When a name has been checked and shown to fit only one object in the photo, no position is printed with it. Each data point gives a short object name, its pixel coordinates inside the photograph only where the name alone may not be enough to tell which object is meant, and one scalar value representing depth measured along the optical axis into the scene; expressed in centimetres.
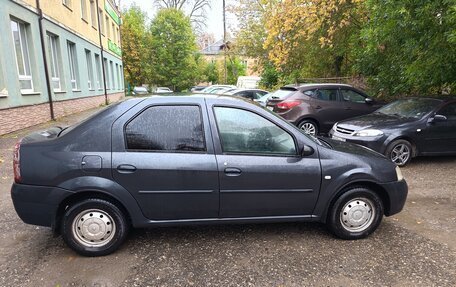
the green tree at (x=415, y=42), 679
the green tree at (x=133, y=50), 4016
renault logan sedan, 313
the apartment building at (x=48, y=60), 968
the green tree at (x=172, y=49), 4097
